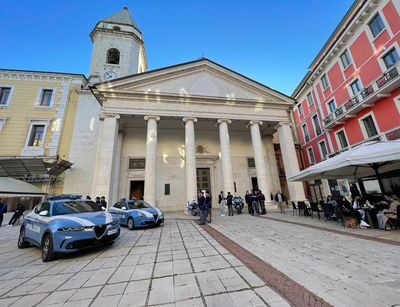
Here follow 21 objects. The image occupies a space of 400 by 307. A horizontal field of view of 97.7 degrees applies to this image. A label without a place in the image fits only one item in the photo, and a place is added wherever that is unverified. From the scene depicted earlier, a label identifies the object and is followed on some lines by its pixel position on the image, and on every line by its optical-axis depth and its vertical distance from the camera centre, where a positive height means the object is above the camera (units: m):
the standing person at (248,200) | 12.84 -0.16
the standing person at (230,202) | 12.30 -0.19
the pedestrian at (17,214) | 11.02 -0.28
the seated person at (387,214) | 6.09 -0.76
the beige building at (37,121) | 14.97 +8.18
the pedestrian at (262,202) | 12.43 -0.30
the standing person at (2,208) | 9.65 +0.12
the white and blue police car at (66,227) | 4.41 -0.54
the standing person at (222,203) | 13.06 -0.25
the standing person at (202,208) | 9.23 -0.38
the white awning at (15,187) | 9.95 +1.36
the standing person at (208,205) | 9.38 -0.25
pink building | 12.77 +9.71
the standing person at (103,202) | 10.58 +0.20
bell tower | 20.94 +19.02
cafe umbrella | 5.66 +1.12
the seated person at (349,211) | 6.75 -0.69
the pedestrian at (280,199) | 12.62 -0.21
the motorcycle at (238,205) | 13.08 -0.44
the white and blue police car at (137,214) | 8.25 -0.49
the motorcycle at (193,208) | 12.27 -0.48
